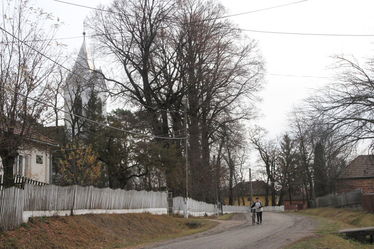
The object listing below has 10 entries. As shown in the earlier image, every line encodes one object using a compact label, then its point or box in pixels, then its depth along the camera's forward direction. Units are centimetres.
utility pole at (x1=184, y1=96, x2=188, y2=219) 3564
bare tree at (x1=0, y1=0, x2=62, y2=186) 1780
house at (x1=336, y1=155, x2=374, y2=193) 6012
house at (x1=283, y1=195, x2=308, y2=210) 8894
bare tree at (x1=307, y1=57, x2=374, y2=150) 2133
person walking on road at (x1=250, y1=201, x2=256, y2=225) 2913
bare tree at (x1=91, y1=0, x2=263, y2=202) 4050
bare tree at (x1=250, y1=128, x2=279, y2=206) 8200
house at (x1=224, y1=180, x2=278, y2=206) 9418
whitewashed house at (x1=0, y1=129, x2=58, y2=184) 3400
